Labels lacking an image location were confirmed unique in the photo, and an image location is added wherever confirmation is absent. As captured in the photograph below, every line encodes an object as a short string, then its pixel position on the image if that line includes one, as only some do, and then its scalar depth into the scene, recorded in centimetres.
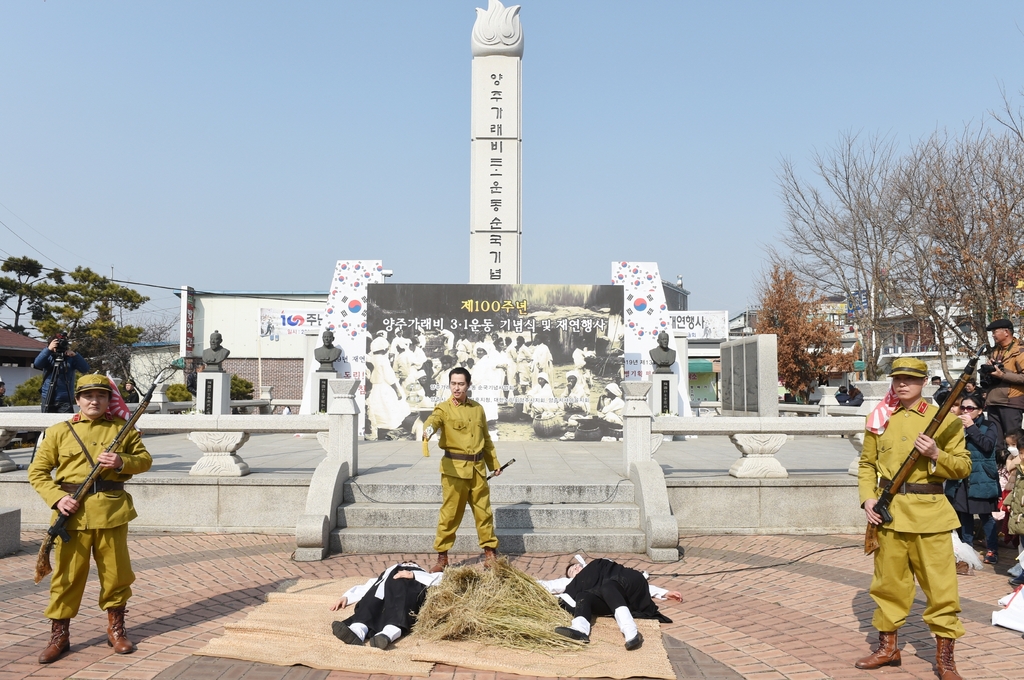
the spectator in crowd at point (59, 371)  1110
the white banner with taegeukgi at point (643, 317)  1845
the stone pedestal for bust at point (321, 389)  1800
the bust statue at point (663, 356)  1742
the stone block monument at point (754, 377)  1688
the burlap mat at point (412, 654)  484
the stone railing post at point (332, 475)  791
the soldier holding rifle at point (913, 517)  462
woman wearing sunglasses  730
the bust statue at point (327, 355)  1803
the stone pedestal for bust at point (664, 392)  1739
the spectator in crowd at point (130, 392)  1576
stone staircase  827
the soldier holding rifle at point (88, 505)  505
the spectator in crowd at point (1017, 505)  678
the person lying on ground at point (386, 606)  525
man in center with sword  709
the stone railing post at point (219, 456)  939
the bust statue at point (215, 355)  1778
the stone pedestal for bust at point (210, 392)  1773
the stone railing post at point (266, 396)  2193
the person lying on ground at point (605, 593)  554
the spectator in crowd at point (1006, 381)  809
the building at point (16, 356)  3121
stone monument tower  1948
